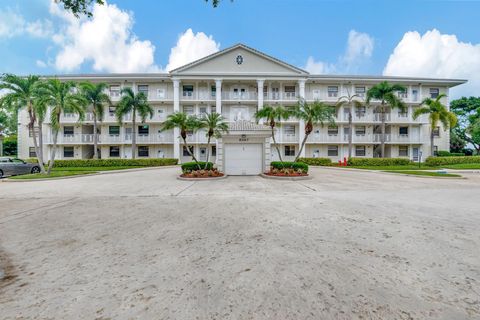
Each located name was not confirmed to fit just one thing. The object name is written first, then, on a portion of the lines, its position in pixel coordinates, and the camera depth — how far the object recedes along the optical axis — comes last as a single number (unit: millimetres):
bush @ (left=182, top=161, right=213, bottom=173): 16219
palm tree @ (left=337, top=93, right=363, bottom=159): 28062
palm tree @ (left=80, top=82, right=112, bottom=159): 25312
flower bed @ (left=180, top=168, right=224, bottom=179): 15555
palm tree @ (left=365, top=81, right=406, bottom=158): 26562
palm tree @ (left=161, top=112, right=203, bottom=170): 15695
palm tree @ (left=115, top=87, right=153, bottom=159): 25906
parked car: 18141
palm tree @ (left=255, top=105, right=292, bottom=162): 18672
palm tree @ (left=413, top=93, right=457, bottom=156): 26188
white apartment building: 29531
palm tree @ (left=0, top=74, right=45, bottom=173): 16641
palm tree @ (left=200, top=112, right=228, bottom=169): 15945
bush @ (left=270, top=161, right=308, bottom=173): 16469
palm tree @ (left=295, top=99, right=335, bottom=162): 17406
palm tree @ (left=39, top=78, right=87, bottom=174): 17250
